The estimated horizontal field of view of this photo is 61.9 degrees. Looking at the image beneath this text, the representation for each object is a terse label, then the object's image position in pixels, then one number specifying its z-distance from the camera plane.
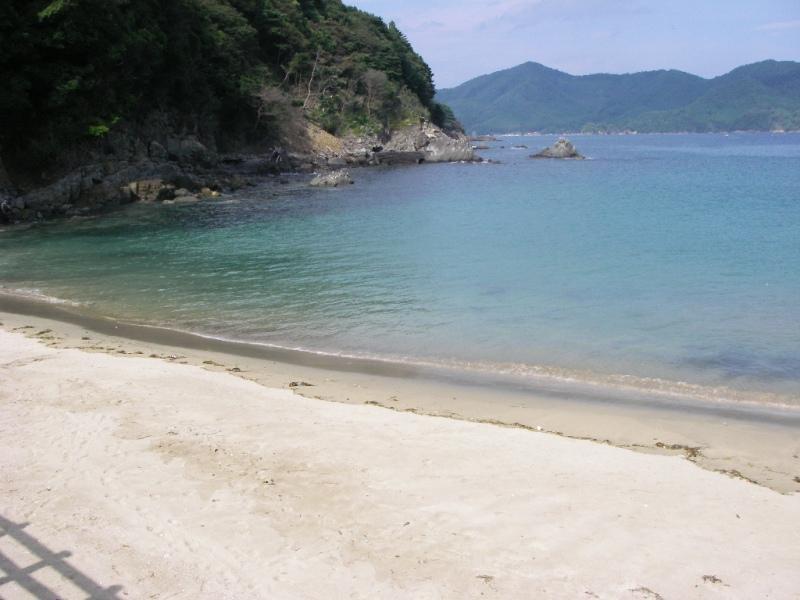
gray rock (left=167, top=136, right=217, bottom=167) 47.60
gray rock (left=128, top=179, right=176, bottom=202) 37.16
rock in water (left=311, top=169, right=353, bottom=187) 45.47
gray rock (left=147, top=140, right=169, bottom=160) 44.34
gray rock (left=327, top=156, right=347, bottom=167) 66.29
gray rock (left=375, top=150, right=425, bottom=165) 71.04
